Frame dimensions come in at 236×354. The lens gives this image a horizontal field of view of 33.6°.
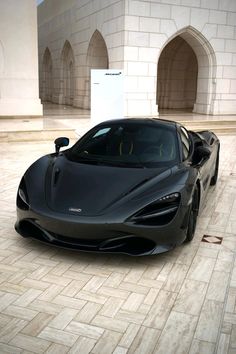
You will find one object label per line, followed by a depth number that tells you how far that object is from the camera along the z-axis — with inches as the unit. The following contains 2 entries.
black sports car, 131.3
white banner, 395.9
